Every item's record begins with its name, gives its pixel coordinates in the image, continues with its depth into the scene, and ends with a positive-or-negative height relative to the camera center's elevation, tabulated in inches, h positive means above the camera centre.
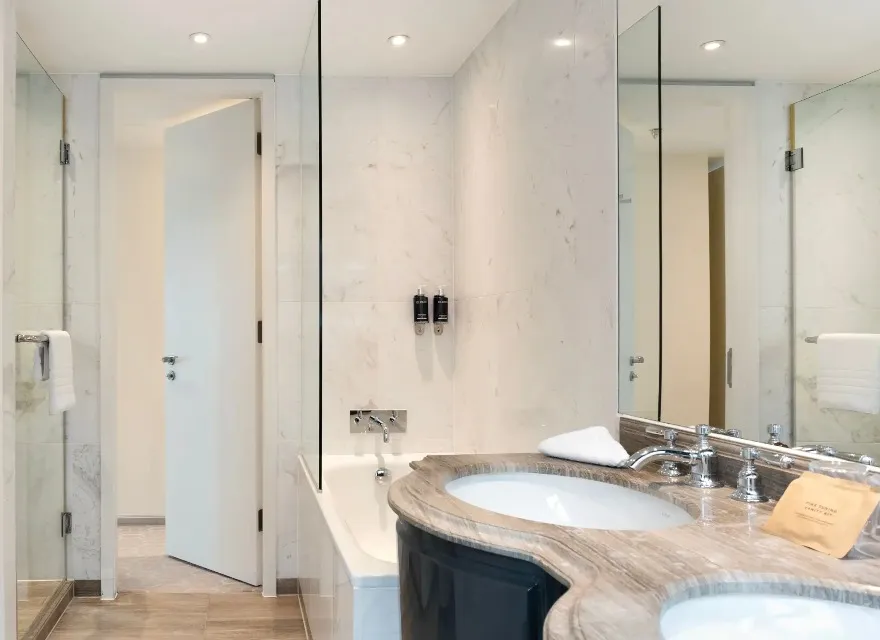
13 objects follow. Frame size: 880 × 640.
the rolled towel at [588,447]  64.4 -11.3
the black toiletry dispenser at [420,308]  137.9 +1.5
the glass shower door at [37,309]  104.7 +1.3
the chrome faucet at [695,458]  57.3 -10.6
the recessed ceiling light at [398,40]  121.3 +43.5
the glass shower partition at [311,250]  98.1 +9.1
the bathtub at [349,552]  70.7 -28.0
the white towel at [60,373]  111.1 -8.1
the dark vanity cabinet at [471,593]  43.3 -16.1
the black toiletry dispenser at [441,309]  138.5 +1.4
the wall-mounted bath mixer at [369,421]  137.5 -18.4
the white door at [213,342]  140.6 -4.7
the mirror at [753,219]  47.6 +7.2
